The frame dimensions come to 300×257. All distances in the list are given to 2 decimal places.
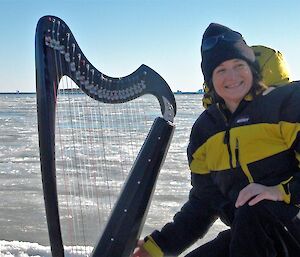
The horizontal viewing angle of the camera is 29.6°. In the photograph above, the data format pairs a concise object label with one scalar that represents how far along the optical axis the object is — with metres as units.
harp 2.02
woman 1.91
